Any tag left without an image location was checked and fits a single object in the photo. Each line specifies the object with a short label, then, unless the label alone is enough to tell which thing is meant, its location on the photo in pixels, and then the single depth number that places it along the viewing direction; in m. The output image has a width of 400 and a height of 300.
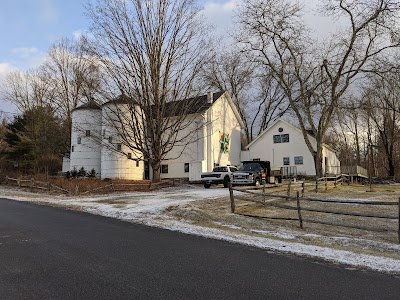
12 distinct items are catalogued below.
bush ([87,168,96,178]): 37.89
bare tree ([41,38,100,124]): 48.81
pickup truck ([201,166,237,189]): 29.00
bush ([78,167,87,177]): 38.16
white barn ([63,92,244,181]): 37.22
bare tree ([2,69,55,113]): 49.84
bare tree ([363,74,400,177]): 53.69
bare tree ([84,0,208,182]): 30.52
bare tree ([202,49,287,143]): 55.78
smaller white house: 42.72
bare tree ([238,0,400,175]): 36.56
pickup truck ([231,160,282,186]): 26.35
